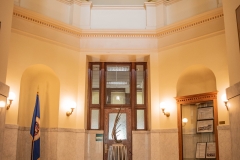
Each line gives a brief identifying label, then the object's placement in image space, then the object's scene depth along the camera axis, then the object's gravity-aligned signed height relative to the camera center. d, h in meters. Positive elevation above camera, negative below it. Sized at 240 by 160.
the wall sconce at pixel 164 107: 10.40 +0.89
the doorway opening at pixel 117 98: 11.32 +1.32
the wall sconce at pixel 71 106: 10.31 +0.90
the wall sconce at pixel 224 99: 8.98 +1.02
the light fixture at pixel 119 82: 11.79 +1.92
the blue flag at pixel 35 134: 9.11 -0.04
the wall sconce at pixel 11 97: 8.88 +1.00
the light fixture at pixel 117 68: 11.98 +2.51
